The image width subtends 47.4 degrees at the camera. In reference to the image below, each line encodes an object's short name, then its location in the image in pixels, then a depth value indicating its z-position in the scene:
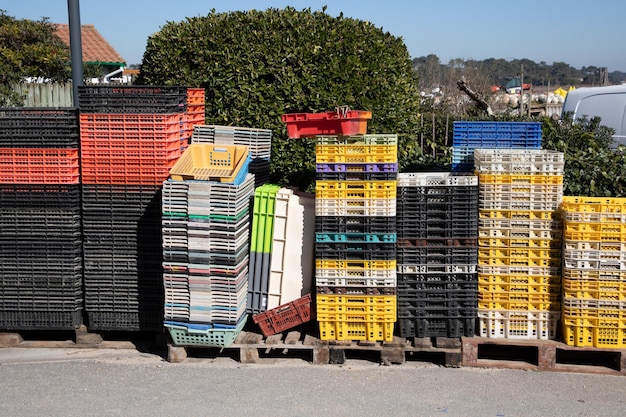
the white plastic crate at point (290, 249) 7.19
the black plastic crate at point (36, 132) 7.22
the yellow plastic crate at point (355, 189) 6.77
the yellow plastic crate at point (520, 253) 6.87
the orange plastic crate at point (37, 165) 7.23
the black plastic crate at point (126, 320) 7.36
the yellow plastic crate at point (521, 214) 6.84
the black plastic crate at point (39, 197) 7.26
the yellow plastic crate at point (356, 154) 6.75
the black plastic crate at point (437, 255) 6.89
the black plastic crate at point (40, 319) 7.44
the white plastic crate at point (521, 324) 6.90
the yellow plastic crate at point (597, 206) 6.61
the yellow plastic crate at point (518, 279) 6.88
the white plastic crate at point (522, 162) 6.80
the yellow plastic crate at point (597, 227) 6.61
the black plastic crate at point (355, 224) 6.83
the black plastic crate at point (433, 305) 6.91
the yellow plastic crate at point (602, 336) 6.69
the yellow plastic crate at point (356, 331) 6.93
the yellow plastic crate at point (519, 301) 6.90
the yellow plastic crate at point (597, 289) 6.66
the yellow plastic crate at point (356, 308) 6.88
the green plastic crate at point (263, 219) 7.24
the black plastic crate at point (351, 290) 6.90
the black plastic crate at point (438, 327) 6.93
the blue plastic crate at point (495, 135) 8.23
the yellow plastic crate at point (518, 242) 6.86
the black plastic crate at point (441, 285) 6.91
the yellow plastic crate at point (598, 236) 6.63
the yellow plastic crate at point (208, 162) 6.91
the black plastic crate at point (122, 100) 7.13
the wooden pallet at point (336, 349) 6.90
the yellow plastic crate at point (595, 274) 6.66
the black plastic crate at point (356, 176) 6.77
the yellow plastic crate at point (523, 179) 6.82
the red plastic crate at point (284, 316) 7.14
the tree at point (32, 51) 22.92
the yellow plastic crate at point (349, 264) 6.87
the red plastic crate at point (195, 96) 8.44
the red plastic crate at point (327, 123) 7.03
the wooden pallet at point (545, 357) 6.71
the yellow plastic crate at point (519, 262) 6.87
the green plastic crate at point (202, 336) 6.86
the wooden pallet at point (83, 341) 7.51
